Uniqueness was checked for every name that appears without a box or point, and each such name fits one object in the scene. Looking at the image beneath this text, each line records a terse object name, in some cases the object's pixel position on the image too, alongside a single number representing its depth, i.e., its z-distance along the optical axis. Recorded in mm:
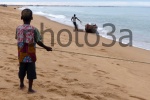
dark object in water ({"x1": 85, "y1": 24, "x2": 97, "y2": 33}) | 18609
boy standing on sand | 4219
